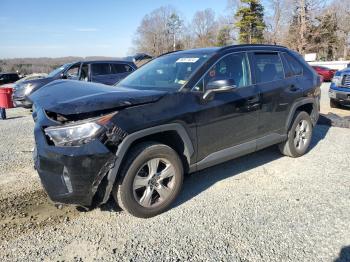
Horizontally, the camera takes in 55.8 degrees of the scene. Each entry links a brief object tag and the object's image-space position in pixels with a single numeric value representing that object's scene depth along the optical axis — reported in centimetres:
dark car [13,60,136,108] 1115
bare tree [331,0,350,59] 4819
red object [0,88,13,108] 1277
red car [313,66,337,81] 2347
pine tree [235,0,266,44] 5278
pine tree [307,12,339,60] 4656
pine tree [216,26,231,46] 6094
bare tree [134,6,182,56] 7206
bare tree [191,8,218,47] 7081
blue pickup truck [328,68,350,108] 921
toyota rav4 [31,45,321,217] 313
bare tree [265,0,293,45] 4955
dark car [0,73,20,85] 3344
